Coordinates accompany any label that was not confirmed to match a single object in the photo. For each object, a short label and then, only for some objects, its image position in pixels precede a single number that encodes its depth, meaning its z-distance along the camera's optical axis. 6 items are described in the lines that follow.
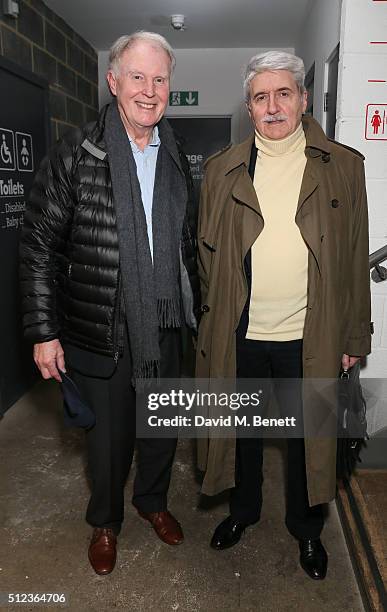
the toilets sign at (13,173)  2.83
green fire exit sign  4.88
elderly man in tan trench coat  1.49
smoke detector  3.81
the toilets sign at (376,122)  2.16
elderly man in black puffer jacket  1.47
